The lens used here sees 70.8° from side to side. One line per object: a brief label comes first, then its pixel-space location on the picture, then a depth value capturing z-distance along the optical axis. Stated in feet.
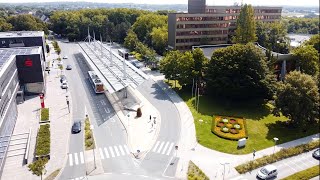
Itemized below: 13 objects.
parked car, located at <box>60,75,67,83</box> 199.78
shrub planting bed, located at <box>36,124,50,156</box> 109.52
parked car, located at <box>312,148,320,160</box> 109.68
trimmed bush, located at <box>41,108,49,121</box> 141.08
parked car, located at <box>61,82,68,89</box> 188.39
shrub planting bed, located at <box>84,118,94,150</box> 116.83
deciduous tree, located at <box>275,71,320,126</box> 125.04
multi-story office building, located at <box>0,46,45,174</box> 117.28
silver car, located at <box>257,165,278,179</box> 96.93
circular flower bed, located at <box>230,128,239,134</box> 128.21
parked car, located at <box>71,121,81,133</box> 128.56
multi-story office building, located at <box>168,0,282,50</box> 257.71
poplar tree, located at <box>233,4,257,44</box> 238.54
